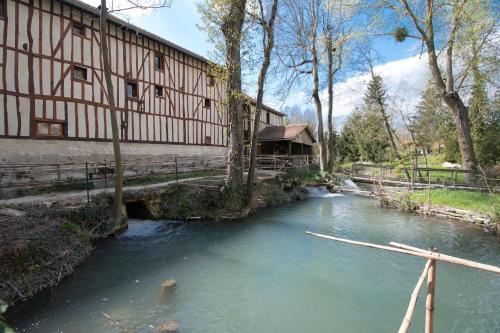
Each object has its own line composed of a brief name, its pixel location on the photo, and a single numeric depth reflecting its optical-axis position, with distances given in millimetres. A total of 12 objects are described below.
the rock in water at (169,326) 4307
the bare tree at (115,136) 7957
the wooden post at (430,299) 2740
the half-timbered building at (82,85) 11375
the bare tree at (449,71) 13516
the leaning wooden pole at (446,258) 2359
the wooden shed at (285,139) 24172
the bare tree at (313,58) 18141
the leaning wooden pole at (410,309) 2295
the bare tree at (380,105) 18228
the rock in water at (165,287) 5301
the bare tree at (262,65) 11242
